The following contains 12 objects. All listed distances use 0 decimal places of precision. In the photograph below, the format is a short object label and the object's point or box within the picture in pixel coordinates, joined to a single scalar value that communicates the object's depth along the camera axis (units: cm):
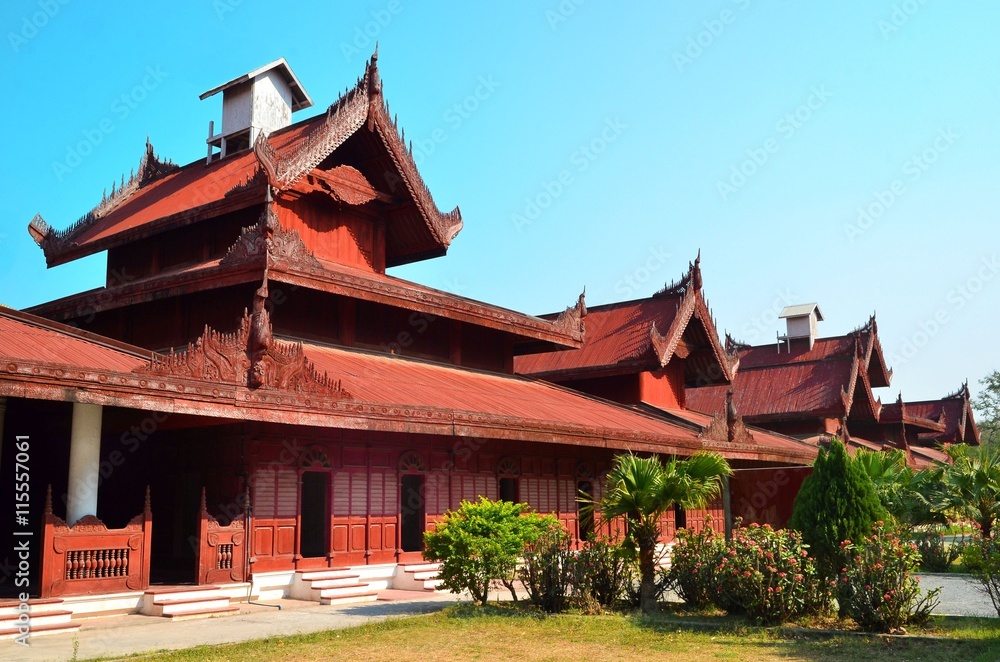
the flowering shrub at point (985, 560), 1093
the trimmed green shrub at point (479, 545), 1337
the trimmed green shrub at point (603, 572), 1313
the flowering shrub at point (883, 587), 1082
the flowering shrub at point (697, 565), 1266
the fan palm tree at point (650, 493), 1312
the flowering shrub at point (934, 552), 2178
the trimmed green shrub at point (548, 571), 1305
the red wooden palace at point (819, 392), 3812
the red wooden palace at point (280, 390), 1297
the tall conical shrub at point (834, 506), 1220
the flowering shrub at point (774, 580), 1160
